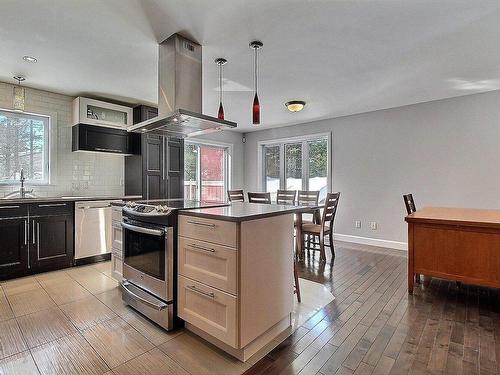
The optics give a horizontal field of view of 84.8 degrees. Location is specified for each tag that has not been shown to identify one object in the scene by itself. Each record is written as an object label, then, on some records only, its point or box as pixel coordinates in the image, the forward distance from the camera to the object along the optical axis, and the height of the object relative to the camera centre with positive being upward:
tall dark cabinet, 4.37 +0.30
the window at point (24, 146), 3.61 +0.52
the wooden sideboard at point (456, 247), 2.43 -0.60
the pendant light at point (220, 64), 2.79 +1.33
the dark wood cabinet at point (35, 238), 3.14 -0.66
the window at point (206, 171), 6.05 +0.31
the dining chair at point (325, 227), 3.84 -0.63
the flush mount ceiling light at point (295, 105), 3.96 +1.15
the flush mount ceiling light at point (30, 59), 2.87 +1.33
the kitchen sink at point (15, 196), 3.54 -0.15
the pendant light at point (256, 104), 2.55 +0.75
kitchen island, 1.71 -0.62
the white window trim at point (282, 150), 5.48 +0.76
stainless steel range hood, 2.48 +0.94
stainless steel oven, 2.08 -0.72
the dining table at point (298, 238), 4.00 -0.79
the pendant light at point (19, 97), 3.37 +1.09
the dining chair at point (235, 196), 4.81 -0.21
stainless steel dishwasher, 3.67 -0.61
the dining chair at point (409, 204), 3.33 -0.25
